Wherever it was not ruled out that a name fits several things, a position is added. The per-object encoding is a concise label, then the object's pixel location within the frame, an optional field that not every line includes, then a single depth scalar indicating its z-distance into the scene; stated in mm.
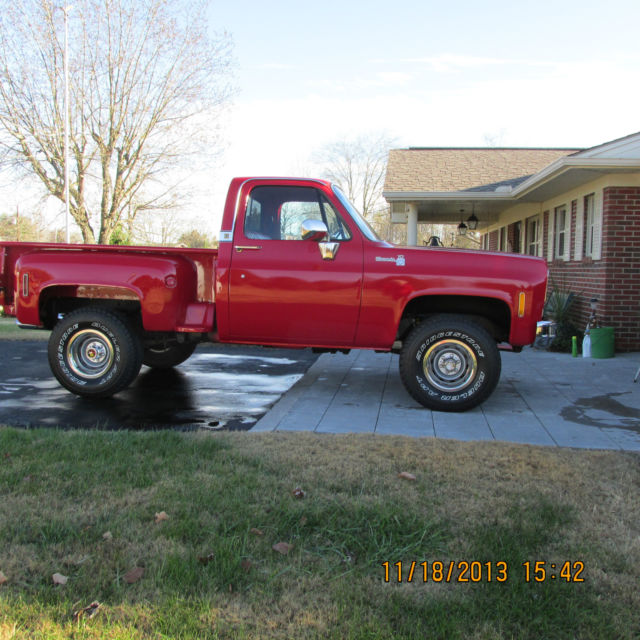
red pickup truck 6434
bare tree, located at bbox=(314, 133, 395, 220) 48906
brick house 10695
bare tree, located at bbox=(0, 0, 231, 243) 24312
